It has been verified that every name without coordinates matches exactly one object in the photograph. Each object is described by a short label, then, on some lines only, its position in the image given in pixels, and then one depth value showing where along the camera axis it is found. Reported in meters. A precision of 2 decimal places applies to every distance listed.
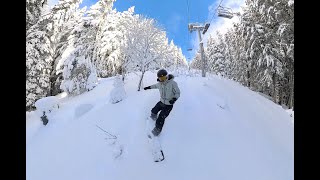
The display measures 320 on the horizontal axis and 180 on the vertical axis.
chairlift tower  10.12
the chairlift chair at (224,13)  9.30
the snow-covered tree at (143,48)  8.46
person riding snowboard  4.16
